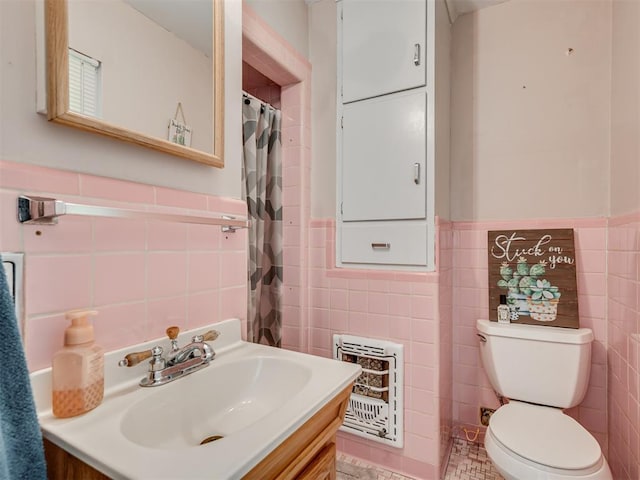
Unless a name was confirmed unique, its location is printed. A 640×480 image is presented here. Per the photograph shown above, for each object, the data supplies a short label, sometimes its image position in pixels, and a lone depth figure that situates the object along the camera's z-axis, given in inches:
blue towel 19.8
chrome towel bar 24.5
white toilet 42.7
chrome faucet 31.1
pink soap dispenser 25.1
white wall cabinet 59.4
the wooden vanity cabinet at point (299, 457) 22.9
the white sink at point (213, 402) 28.4
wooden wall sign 62.7
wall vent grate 61.4
